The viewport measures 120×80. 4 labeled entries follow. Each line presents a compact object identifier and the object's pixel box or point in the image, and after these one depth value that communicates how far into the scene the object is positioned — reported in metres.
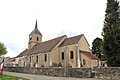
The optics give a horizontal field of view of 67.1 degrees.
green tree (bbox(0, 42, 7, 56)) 24.84
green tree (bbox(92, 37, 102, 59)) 31.44
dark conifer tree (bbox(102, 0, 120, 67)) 12.38
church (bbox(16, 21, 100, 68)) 20.86
